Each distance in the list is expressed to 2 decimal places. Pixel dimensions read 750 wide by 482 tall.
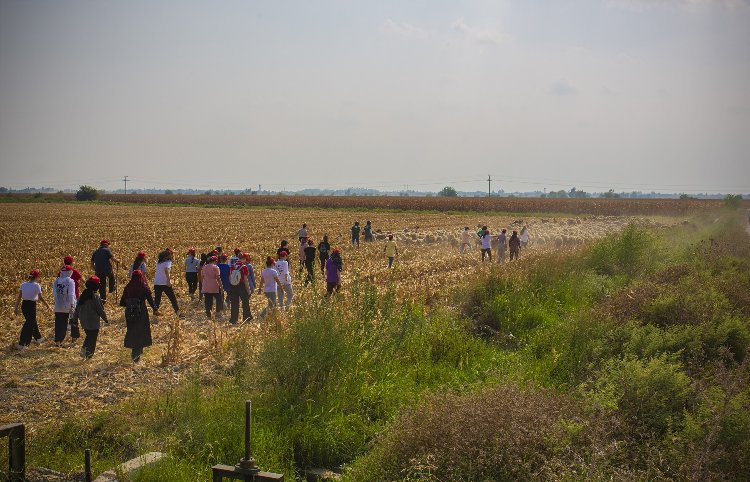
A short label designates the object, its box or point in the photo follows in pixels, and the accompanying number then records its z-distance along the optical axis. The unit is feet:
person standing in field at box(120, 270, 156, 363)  39.06
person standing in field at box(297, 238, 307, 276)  62.61
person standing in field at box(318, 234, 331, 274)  63.96
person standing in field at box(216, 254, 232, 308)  49.81
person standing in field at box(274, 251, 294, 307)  50.24
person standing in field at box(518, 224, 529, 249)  92.08
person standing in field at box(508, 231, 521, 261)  77.77
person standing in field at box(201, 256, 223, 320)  50.31
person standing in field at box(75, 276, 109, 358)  39.47
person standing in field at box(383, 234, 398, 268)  70.69
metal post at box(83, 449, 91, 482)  20.25
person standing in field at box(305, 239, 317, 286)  59.98
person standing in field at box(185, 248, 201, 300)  57.21
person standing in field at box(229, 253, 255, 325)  47.98
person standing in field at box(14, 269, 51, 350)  42.47
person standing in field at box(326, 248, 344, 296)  51.88
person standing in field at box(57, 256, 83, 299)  44.29
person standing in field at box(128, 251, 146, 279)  48.67
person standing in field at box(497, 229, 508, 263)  80.33
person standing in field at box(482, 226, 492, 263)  79.87
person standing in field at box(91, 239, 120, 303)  54.85
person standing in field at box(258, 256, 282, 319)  48.26
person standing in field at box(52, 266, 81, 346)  42.27
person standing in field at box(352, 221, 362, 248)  91.90
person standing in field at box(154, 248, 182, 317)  50.65
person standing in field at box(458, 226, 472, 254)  90.38
